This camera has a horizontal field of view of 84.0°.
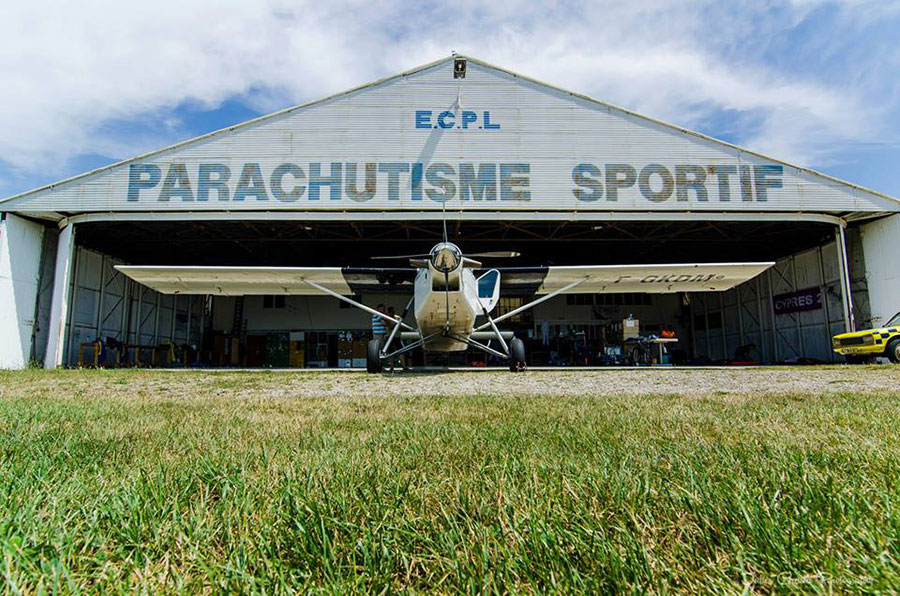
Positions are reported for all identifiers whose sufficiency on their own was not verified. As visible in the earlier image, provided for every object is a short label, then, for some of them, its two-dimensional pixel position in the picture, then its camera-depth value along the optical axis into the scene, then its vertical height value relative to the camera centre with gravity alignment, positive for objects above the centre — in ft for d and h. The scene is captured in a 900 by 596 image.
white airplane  35.60 +6.67
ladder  93.97 +5.69
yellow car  49.88 +0.42
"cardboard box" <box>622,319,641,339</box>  77.00 +2.97
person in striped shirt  59.36 +2.52
